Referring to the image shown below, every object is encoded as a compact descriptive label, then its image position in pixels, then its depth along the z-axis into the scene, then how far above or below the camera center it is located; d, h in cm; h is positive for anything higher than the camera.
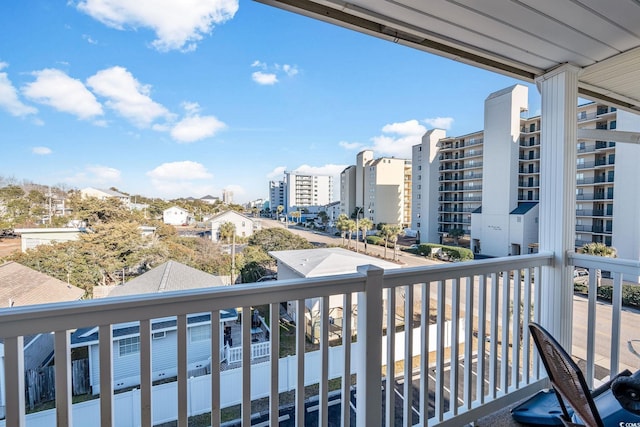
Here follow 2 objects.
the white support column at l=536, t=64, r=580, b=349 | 207 +8
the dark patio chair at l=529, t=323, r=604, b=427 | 100 -59
